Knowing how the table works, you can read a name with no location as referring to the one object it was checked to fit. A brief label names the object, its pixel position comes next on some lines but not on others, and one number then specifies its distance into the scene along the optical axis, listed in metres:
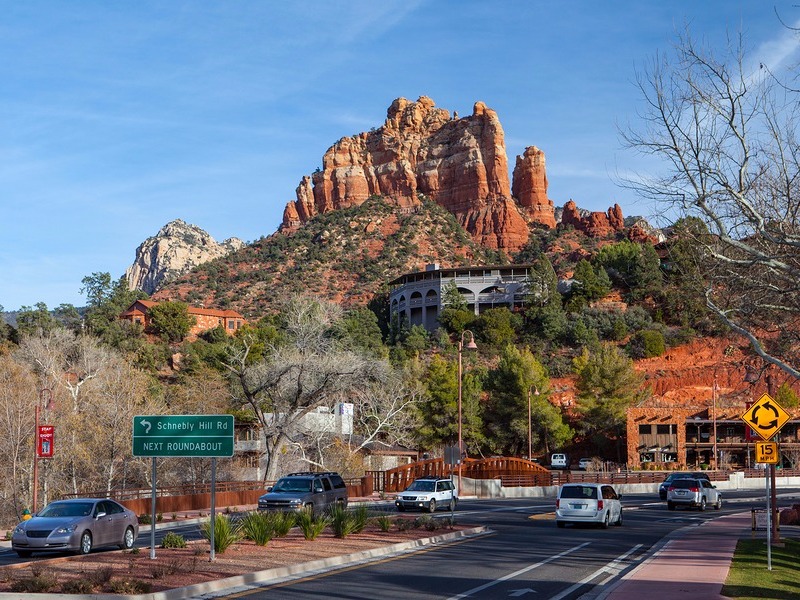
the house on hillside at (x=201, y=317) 115.19
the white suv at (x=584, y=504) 30.48
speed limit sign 21.03
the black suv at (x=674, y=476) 47.00
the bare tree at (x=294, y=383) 45.16
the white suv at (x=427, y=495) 38.38
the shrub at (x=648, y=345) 101.31
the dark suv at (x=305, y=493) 30.11
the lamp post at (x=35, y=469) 33.81
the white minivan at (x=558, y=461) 79.69
